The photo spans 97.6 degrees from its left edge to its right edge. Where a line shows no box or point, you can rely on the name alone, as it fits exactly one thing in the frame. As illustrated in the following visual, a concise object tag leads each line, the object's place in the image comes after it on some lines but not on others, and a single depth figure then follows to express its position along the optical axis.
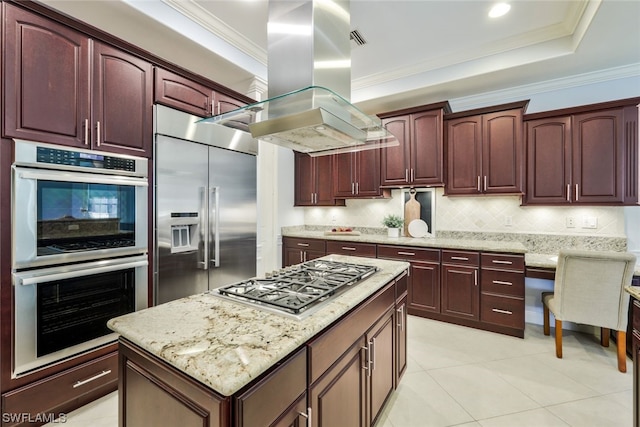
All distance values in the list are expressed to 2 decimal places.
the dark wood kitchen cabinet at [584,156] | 2.76
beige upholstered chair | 2.31
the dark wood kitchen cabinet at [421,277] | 3.35
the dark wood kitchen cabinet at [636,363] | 1.39
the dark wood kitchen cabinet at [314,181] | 4.45
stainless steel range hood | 1.45
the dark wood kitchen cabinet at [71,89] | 1.63
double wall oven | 1.65
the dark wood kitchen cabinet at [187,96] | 2.35
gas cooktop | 1.25
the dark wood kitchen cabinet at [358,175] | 4.02
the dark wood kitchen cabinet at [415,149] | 3.54
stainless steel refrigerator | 2.34
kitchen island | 0.80
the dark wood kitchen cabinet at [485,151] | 3.19
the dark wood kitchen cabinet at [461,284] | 3.12
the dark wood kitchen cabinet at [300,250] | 4.14
